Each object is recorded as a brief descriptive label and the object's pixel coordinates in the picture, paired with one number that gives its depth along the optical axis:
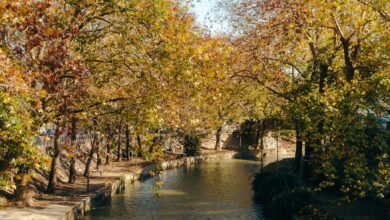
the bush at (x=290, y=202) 19.58
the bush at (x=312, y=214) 17.48
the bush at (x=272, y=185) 23.34
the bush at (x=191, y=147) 45.60
